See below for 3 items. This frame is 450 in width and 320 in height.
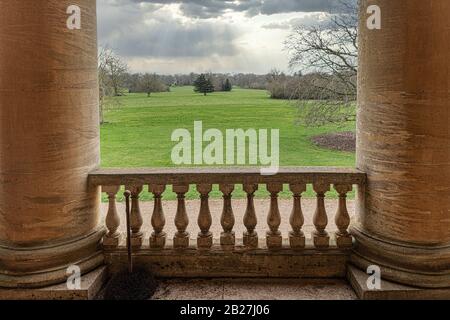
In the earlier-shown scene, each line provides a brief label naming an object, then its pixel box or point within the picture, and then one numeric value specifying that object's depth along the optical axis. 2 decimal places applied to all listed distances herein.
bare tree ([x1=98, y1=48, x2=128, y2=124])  18.45
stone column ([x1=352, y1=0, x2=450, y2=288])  3.92
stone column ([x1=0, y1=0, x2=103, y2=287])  3.99
